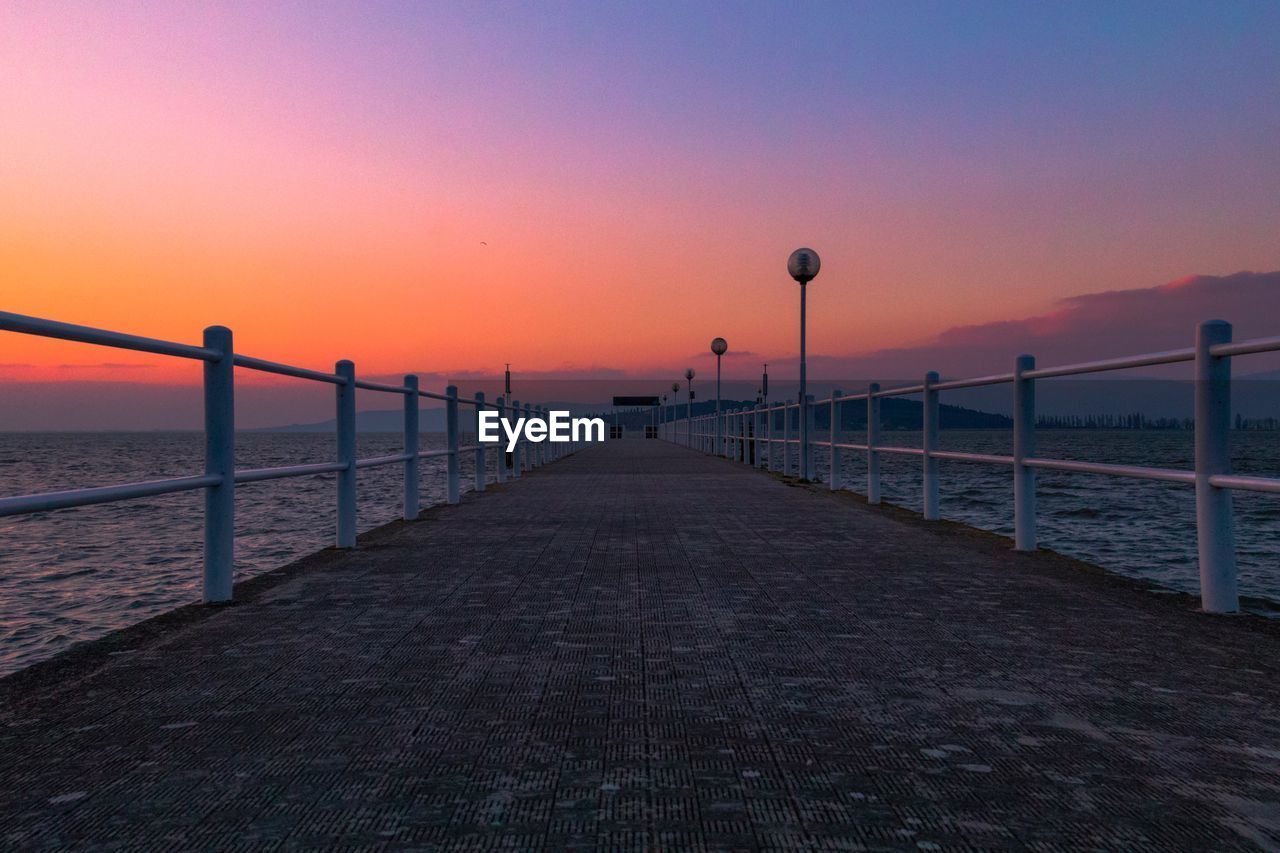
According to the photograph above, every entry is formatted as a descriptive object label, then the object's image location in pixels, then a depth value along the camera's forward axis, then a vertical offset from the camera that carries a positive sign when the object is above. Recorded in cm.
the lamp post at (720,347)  3191 +252
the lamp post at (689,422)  3466 +9
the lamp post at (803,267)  1550 +247
